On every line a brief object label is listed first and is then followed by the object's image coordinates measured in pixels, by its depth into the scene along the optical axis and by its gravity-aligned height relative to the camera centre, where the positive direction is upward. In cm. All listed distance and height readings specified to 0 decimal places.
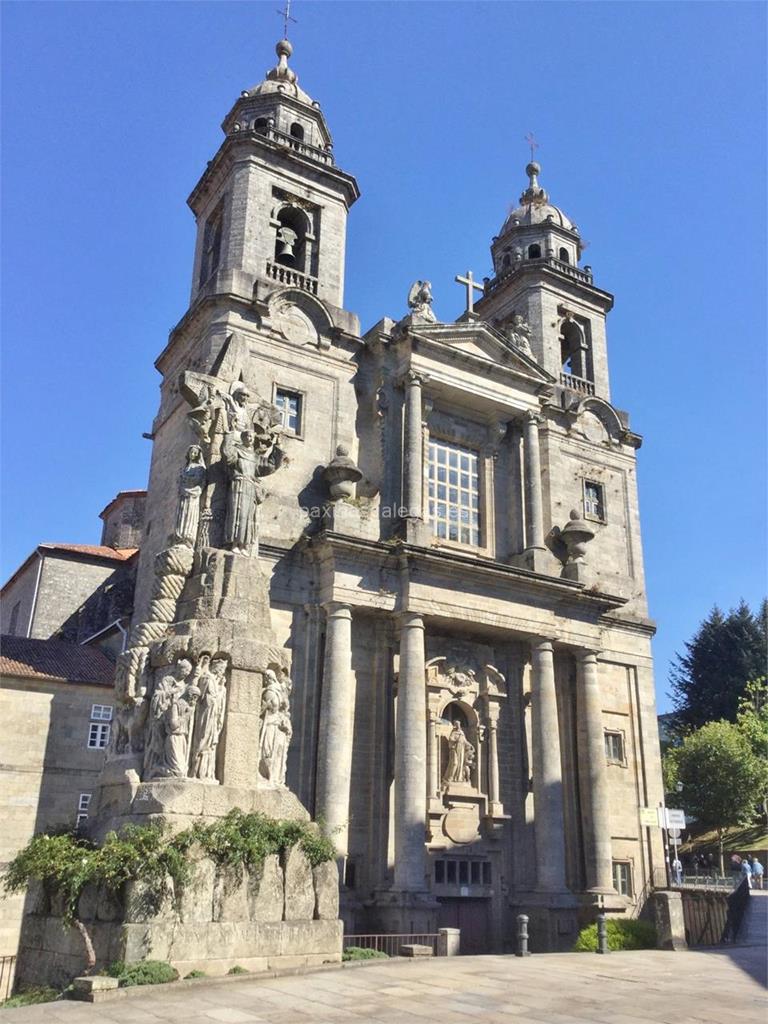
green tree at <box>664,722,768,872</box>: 3966 +324
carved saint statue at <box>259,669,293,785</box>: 1417 +178
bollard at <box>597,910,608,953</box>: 1816 -160
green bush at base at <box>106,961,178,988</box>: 1047 -144
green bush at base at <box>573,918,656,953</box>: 1930 -172
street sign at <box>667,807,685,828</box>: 2142 +80
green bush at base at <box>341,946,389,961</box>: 1427 -162
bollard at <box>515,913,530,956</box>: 1631 -145
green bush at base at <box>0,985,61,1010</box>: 1093 -181
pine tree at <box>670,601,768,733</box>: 4809 +980
